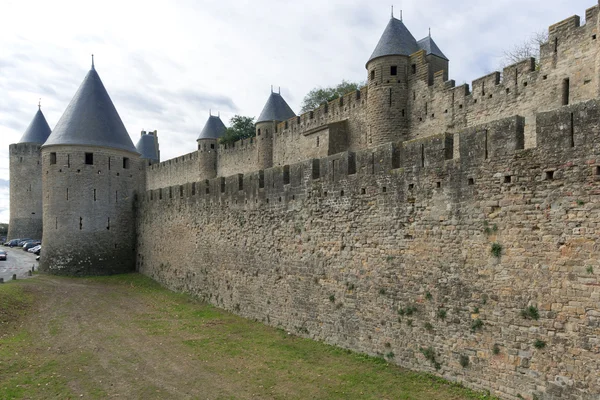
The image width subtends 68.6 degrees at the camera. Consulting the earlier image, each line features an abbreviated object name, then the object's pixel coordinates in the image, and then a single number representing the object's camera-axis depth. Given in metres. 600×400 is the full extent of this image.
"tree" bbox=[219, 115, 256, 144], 39.78
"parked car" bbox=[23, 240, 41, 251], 36.81
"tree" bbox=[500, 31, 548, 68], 28.70
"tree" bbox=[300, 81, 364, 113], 41.85
